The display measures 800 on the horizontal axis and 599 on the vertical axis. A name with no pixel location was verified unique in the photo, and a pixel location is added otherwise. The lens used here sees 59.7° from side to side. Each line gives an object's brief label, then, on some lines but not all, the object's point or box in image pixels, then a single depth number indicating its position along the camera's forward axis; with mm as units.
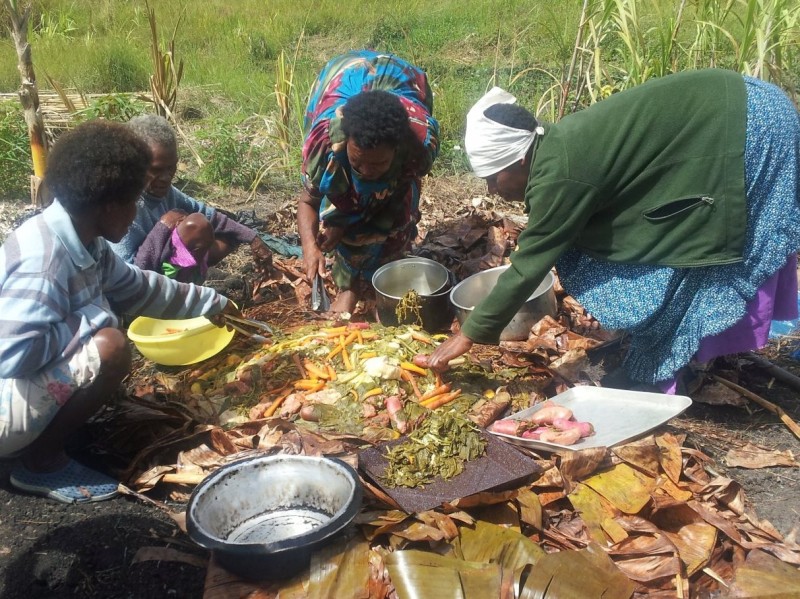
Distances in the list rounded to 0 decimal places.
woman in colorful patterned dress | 3520
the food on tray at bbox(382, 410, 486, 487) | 2730
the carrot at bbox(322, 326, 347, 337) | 3910
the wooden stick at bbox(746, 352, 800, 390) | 3500
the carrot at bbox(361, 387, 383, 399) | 3385
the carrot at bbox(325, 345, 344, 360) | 3709
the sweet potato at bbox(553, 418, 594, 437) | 2945
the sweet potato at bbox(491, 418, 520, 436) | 2957
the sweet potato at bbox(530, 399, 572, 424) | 3043
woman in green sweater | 2762
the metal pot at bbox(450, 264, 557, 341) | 3832
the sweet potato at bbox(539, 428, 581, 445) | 2898
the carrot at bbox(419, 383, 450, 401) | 3366
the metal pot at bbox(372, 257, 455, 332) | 4008
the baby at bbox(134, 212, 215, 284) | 3934
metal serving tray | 2881
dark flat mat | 2588
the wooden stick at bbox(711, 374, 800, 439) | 3178
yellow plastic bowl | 3537
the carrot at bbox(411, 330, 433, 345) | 3752
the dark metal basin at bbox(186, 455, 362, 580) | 2484
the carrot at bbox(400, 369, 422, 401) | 3399
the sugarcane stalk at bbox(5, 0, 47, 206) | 4324
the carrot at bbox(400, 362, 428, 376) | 3492
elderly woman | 3793
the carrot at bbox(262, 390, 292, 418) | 3354
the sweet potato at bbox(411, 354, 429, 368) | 3488
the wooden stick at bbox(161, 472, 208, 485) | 2854
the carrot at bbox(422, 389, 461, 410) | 3303
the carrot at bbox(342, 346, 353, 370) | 3626
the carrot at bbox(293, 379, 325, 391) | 3506
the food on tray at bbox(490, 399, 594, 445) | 2910
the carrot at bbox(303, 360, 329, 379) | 3589
